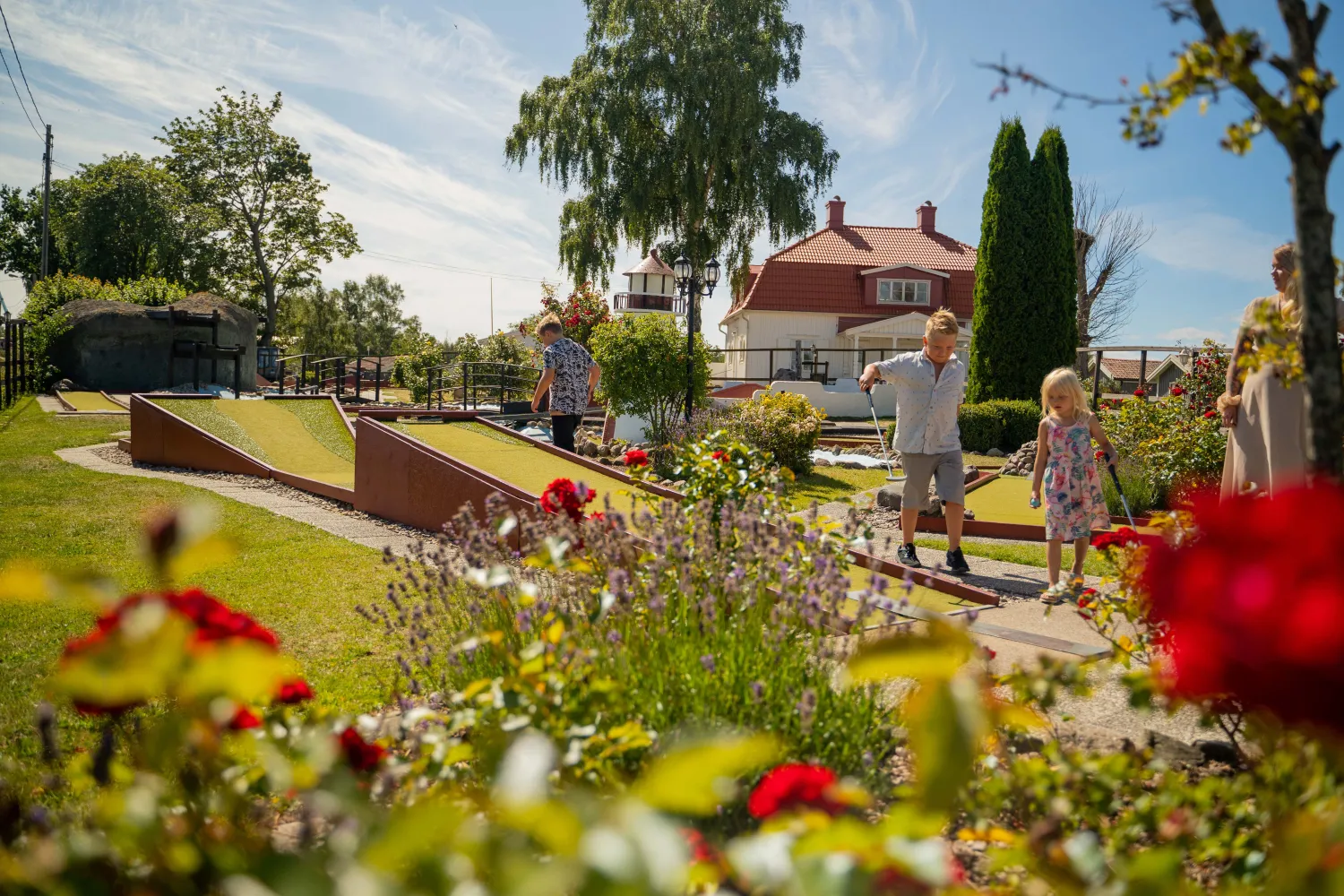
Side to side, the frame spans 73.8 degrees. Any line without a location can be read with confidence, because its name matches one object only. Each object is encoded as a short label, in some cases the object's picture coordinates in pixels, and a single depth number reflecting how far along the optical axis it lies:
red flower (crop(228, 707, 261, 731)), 1.32
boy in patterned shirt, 9.35
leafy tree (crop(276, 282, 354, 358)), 60.25
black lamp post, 16.42
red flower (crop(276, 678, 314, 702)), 1.66
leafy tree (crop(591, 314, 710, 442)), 12.63
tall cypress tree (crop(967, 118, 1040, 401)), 18.08
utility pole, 33.50
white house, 34.00
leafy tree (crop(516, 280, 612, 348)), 22.06
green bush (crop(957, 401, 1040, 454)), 15.57
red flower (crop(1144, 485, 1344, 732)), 0.70
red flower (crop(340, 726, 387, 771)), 1.54
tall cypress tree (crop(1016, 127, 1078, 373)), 18.11
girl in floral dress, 5.62
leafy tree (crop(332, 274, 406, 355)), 68.75
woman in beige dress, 4.53
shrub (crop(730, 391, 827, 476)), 11.70
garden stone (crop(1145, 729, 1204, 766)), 2.73
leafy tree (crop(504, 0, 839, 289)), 22.84
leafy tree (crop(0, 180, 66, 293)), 50.06
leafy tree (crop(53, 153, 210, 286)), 37.53
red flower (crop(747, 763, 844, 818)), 1.19
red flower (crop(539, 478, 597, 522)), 3.69
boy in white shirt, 6.08
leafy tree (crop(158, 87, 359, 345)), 36.94
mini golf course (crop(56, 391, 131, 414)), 16.33
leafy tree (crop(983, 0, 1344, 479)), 1.47
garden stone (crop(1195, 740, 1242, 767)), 2.73
